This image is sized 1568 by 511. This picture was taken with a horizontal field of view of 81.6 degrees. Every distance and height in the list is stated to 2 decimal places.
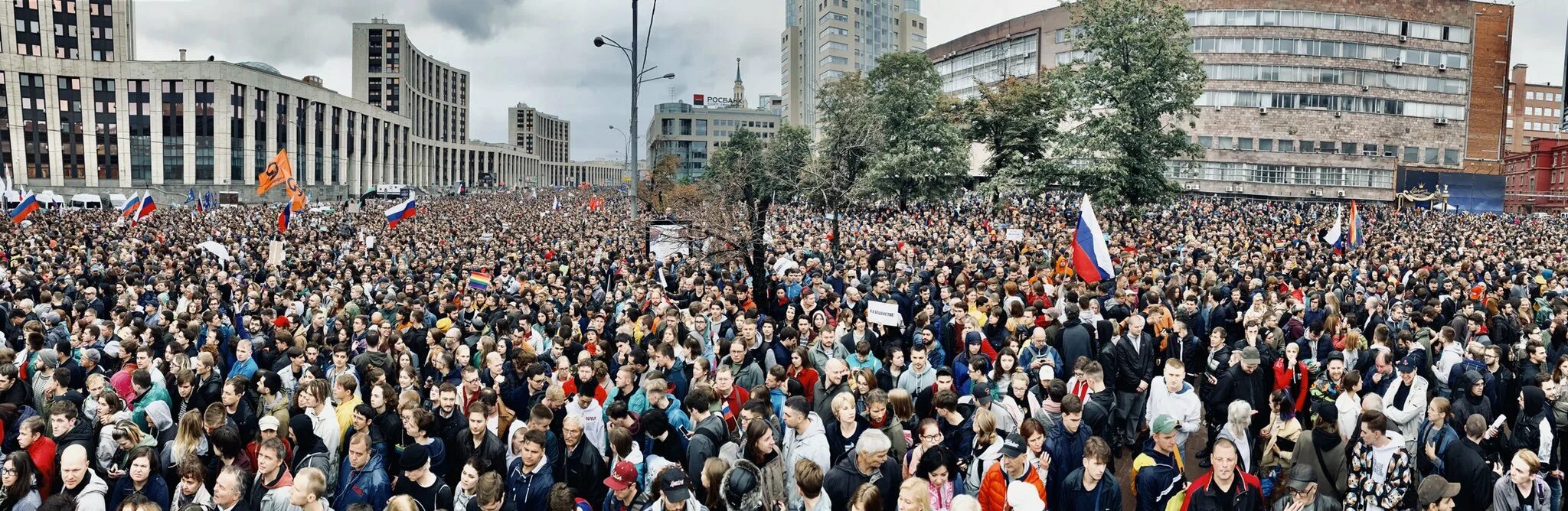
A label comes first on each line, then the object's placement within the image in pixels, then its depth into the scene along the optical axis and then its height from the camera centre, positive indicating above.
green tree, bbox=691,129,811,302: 15.95 -0.20
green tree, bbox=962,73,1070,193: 44.66 +4.64
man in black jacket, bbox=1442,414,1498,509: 5.63 -1.55
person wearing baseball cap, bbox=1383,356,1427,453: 6.90 -1.43
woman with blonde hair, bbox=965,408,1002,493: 5.62 -1.48
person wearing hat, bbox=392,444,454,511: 5.35 -1.70
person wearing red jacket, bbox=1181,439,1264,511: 5.03 -1.53
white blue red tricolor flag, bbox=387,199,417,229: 27.27 -0.39
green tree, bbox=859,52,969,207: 41.94 +3.55
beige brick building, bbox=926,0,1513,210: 64.94 +9.08
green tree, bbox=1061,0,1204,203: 30.45 +4.10
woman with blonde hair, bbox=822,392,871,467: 6.06 -1.52
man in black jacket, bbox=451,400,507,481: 6.06 -1.65
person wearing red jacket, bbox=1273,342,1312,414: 8.00 -1.39
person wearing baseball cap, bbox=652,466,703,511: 4.71 -1.49
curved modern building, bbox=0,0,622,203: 75.19 +7.08
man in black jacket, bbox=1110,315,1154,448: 8.37 -1.48
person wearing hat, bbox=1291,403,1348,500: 5.90 -1.53
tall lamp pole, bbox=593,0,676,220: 25.62 +4.10
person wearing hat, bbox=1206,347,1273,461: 7.58 -1.42
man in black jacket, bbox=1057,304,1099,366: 8.97 -1.28
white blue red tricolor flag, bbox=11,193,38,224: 24.78 -0.48
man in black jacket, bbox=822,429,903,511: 5.28 -1.55
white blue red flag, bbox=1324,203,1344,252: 19.09 -0.36
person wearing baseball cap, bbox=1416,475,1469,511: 4.91 -1.48
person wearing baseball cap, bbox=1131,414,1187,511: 5.43 -1.56
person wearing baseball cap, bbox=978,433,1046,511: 5.27 -1.58
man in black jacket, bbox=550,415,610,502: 5.85 -1.67
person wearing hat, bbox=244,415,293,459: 6.03 -1.54
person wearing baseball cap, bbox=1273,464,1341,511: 4.96 -1.49
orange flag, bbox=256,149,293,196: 33.44 +0.91
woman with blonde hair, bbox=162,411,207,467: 5.90 -1.61
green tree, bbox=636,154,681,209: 47.69 +1.50
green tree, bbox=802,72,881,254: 40.06 +3.24
